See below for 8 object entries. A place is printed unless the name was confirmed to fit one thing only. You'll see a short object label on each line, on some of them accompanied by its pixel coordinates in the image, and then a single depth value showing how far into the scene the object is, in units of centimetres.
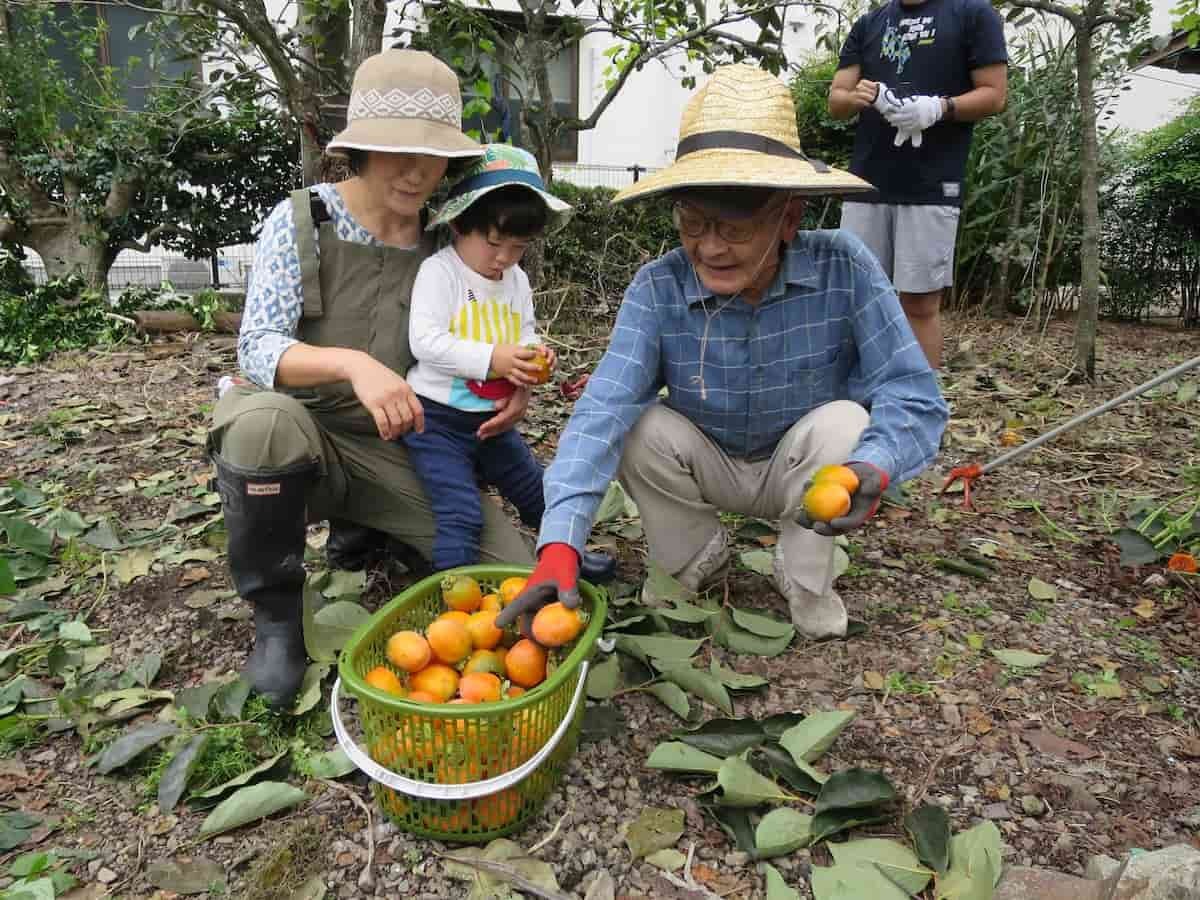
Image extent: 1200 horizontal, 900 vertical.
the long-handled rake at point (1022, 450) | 215
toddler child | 207
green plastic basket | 138
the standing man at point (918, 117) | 324
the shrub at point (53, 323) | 490
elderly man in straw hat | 178
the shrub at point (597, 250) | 555
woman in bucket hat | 179
